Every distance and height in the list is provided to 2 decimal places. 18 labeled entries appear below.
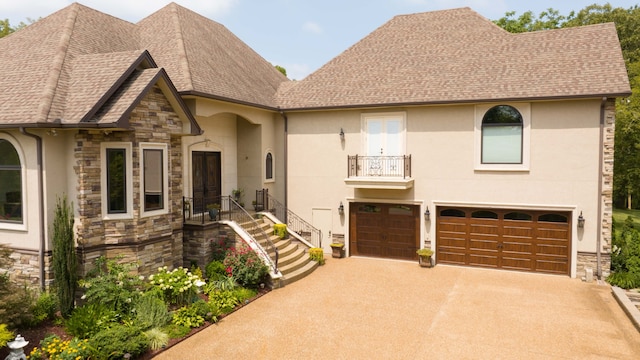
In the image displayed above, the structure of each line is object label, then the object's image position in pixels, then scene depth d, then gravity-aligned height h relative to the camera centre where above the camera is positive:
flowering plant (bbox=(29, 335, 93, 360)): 7.72 -3.53
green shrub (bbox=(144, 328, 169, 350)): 8.71 -3.69
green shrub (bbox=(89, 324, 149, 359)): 7.89 -3.48
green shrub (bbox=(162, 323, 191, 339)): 9.28 -3.76
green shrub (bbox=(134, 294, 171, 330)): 9.27 -3.39
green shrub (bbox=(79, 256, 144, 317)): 9.60 -2.85
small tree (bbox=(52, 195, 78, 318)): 9.54 -2.18
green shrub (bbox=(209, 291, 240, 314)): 10.85 -3.60
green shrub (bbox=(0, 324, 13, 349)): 7.69 -3.20
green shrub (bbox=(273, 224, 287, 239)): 15.62 -2.41
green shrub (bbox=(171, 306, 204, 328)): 9.79 -3.64
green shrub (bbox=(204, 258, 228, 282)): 12.45 -3.21
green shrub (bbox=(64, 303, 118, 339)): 8.76 -3.35
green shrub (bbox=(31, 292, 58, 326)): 9.43 -3.31
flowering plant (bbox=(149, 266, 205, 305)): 10.62 -3.09
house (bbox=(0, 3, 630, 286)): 10.49 +0.94
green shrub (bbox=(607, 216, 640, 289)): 12.96 -3.05
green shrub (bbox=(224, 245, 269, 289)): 12.32 -3.07
